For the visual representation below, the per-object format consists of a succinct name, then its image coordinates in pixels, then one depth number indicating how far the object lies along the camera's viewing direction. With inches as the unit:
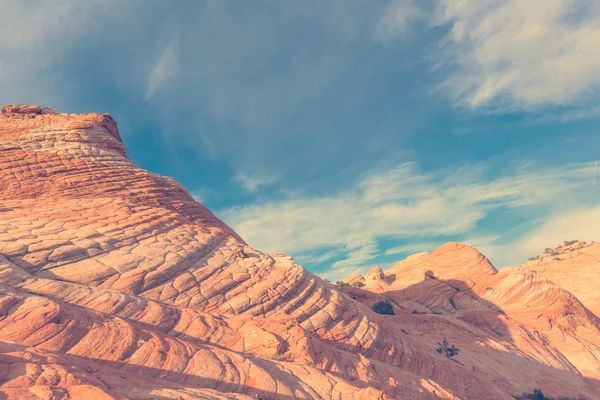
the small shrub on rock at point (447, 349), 1551.2
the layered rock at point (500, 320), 1621.6
